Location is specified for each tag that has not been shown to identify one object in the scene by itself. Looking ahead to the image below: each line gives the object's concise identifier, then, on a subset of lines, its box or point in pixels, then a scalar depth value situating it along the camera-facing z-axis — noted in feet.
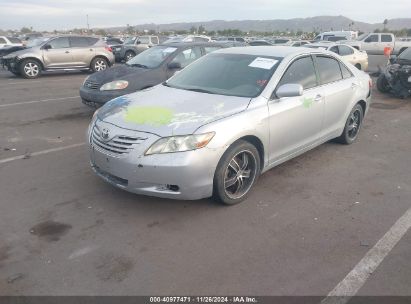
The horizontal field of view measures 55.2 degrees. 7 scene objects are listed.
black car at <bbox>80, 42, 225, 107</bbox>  25.81
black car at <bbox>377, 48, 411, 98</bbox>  34.01
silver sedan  12.38
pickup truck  82.02
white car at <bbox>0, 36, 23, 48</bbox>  78.55
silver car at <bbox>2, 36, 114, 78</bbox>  49.88
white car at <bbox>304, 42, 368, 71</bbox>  49.88
